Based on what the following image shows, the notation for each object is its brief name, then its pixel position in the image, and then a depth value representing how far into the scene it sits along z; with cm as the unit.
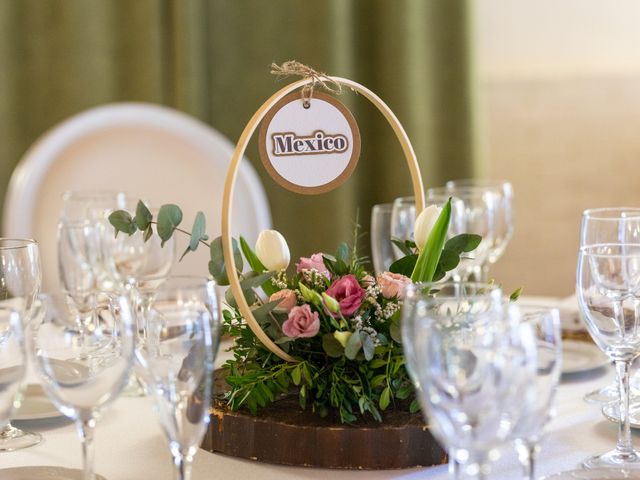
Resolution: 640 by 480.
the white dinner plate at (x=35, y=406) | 150
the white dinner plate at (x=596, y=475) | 127
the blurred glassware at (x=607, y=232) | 149
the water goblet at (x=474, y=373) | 115
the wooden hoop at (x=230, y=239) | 138
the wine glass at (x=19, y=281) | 144
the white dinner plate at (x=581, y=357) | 166
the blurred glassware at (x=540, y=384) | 116
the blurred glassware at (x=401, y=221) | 180
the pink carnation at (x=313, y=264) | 145
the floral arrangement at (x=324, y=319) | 137
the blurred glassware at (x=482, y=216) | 203
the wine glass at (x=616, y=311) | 135
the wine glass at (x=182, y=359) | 121
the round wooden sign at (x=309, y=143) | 144
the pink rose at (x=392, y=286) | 139
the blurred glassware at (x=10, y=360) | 124
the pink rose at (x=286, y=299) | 140
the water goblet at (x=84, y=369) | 124
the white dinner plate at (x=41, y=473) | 132
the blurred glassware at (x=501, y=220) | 205
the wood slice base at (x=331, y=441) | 134
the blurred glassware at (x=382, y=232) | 182
